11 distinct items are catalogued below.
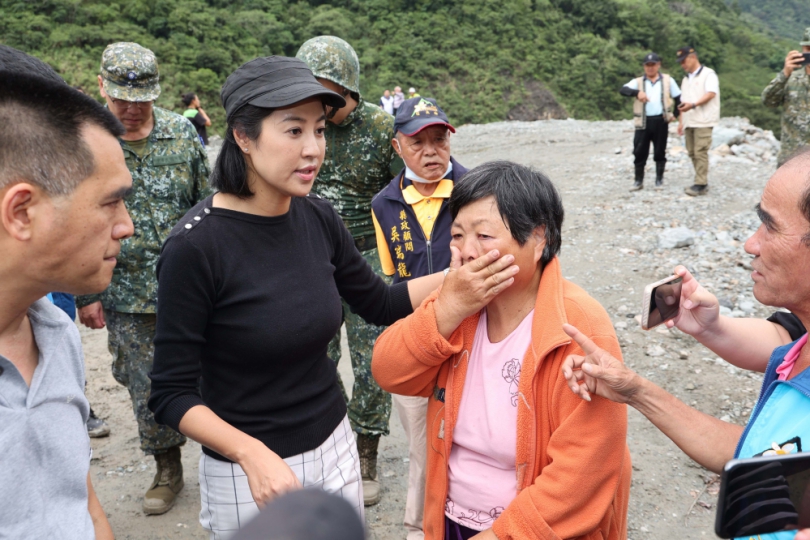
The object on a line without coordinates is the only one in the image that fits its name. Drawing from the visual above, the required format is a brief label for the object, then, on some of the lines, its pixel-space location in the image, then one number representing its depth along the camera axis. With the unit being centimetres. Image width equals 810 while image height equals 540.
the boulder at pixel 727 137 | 1332
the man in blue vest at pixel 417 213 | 334
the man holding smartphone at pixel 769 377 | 161
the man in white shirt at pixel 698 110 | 944
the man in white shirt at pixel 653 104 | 1006
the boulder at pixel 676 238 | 760
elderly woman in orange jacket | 190
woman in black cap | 200
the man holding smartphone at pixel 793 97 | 751
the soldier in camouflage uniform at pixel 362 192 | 384
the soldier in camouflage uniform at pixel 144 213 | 364
